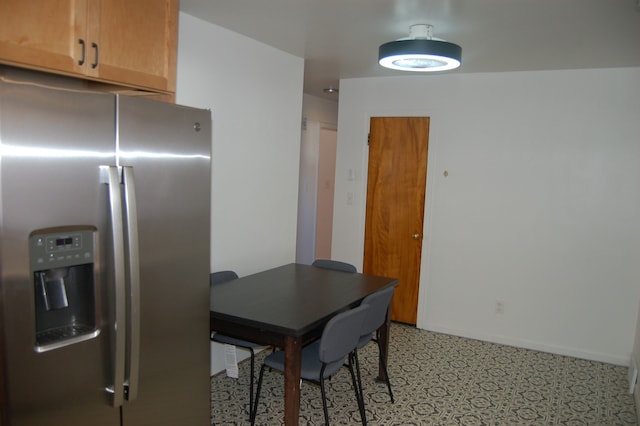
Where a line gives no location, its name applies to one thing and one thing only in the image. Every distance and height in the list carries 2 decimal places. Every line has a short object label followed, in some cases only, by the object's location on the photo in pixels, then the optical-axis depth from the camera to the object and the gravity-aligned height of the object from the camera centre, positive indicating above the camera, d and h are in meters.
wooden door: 4.68 -0.29
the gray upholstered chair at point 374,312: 2.81 -0.85
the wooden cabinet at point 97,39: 1.69 +0.48
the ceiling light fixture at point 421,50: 2.83 +0.76
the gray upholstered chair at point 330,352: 2.43 -0.95
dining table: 2.36 -0.75
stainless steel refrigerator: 1.48 -0.34
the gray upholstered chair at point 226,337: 2.97 -1.07
